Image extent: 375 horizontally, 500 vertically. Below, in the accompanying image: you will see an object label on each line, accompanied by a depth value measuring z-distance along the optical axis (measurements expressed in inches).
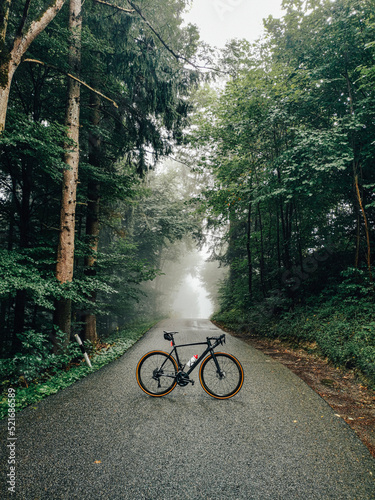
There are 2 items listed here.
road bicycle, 155.4
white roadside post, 208.7
